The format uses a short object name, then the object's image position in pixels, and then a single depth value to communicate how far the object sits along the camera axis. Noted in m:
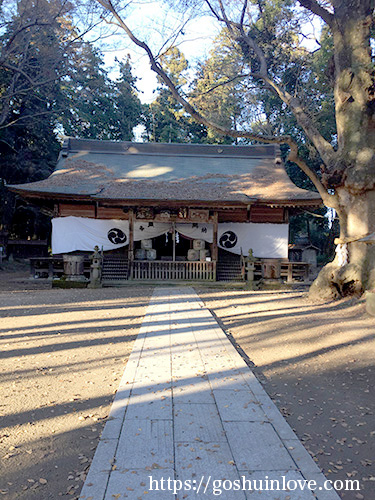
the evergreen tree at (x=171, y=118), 33.56
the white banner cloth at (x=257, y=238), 16.31
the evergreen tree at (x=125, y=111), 34.22
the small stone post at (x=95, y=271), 12.98
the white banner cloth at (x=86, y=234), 15.84
